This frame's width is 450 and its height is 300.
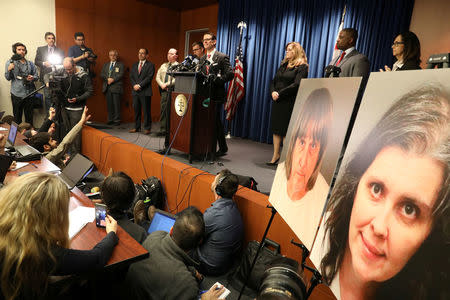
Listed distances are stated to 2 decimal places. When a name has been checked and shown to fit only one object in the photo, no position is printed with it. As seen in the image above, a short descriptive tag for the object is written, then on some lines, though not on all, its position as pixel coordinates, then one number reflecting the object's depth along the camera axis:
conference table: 1.20
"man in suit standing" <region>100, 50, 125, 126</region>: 5.75
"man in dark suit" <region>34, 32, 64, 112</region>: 5.24
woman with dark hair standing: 2.08
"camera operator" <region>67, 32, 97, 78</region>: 5.41
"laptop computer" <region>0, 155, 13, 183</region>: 1.85
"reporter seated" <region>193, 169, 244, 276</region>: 2.05
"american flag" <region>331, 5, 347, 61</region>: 3.80
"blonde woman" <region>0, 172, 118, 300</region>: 0.92
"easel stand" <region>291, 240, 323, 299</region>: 0.84
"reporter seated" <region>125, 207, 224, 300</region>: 1.26
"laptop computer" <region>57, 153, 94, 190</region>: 2.20
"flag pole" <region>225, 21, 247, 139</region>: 5.17
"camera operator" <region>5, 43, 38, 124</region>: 4.99
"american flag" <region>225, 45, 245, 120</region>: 5.20
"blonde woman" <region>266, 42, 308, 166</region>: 3.07
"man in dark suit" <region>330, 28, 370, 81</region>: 2.28
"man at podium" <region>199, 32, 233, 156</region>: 3.02
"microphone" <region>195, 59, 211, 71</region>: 3.09
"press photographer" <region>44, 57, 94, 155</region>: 4.14
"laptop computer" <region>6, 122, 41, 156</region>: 2.49
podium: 2.92
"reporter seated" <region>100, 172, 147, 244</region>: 1.69
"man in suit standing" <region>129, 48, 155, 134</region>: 4.97
